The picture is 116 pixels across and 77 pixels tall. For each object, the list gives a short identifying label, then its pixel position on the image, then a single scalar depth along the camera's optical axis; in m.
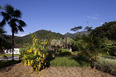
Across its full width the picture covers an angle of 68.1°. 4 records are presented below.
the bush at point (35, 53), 5.86
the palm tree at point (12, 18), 11.43
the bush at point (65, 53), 17.91
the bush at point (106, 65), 5.60
